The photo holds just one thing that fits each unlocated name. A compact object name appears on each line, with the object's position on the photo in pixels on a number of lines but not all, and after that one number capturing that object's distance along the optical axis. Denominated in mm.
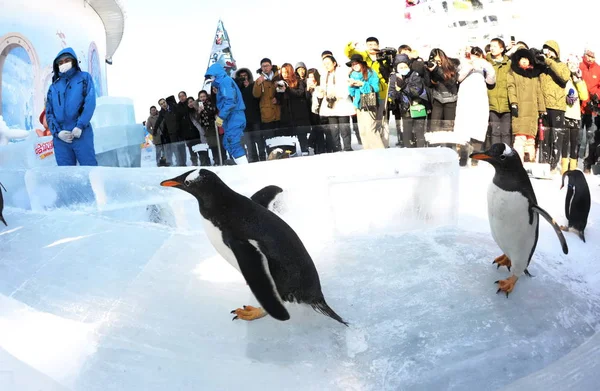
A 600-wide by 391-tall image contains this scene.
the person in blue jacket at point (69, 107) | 2988
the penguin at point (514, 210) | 1355
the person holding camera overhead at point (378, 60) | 3822
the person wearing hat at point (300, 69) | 4562
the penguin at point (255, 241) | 1139
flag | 10570
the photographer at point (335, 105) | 3787
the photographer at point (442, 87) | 3125
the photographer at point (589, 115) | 2432
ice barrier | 1847
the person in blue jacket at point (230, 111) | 3777
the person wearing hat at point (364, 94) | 3623
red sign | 3914
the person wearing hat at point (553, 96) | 2283
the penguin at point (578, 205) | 1653
